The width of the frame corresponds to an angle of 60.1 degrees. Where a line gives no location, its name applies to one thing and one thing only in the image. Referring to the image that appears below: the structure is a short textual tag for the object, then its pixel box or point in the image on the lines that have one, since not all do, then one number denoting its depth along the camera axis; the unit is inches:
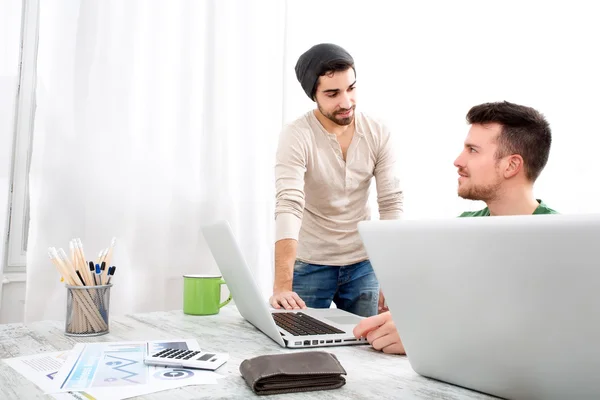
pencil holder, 42.5
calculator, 32.2
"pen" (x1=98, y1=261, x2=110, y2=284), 44.1
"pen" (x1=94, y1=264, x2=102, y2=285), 43.6
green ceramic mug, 53.4
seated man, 60.1
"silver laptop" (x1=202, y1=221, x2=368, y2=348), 39.6
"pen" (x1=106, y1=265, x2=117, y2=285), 43.8
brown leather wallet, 27.6
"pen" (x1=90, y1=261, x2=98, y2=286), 43.9
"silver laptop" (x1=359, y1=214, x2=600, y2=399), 20.8
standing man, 72.0
